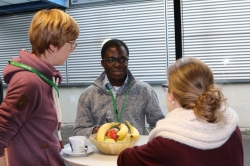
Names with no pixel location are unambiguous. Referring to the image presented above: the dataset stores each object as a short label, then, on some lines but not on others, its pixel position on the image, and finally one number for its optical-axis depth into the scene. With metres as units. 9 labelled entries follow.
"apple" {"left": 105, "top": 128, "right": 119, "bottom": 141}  1.52
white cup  1.49
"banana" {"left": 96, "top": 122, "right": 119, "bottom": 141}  1.52
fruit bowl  1.45
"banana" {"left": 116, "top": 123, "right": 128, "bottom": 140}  1.50
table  1.36
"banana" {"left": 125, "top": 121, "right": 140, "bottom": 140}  1.54
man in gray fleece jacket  2.05
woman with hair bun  1.00
